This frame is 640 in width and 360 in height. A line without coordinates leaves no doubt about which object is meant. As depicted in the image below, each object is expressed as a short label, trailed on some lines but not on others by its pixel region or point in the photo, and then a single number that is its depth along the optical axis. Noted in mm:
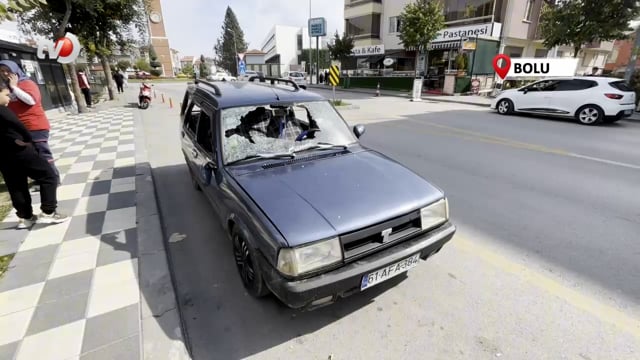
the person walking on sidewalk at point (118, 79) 22734
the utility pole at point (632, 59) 12926
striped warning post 16688
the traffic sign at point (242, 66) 18427
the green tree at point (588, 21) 14477
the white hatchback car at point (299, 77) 35169
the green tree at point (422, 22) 21016
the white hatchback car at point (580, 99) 10258
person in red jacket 3615
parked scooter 15318
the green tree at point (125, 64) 57638
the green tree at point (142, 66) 63584
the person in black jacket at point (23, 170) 3303
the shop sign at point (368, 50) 32219
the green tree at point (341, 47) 32625
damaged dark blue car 2018
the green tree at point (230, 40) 72000
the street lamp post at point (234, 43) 70038
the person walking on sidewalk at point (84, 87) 14586
